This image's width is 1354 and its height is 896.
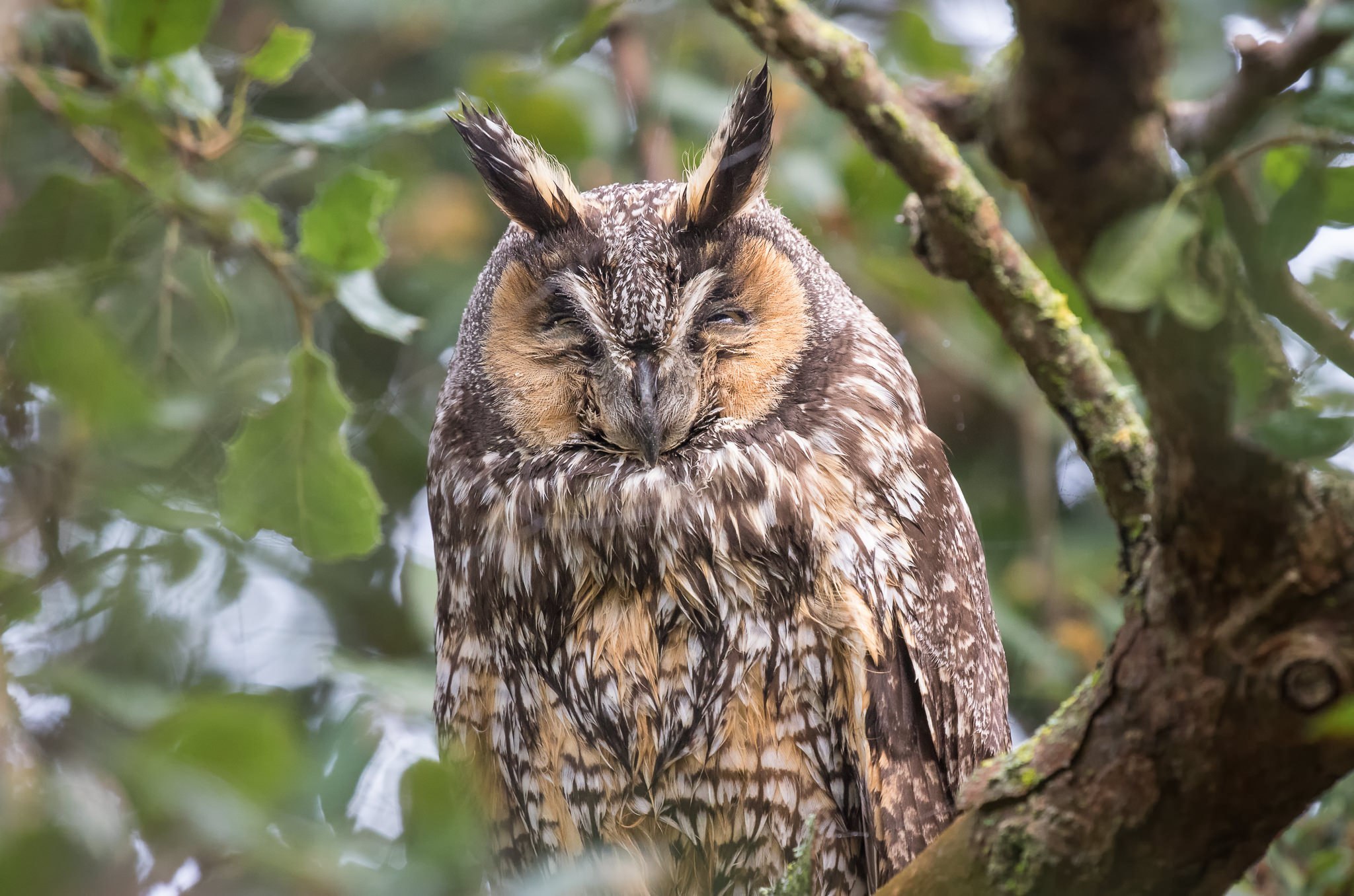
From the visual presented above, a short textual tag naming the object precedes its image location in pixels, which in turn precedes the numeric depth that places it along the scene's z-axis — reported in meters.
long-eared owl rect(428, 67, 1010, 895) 5.30
